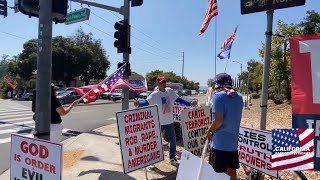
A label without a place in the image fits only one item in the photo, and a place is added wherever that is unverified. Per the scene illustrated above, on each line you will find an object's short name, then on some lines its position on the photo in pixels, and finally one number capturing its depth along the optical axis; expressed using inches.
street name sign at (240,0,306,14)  113.0
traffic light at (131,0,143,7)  283.4
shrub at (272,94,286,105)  745.9
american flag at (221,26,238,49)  359.7
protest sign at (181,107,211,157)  162.1
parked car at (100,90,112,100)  1198.9
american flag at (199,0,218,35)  235.9
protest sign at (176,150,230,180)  90.6
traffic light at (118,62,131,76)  262.7
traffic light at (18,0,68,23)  124.6
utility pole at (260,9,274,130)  121.8
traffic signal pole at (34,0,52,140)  115.8
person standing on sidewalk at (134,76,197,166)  175.5
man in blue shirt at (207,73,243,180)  113.0
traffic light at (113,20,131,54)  268.0
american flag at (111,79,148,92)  222.1
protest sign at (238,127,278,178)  125.8
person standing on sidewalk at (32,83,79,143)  162.3
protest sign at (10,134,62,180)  92.8
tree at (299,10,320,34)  799.1
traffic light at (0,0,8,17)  484.7
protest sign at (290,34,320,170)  98.8
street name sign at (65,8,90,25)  354.8
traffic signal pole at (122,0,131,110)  265.1
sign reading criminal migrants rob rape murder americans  143.9
